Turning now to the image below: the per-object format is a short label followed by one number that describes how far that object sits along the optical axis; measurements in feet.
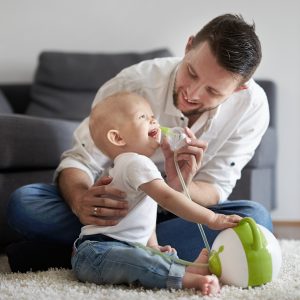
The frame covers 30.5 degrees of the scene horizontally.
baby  3.66
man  4.23
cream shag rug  3.44
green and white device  3.58
